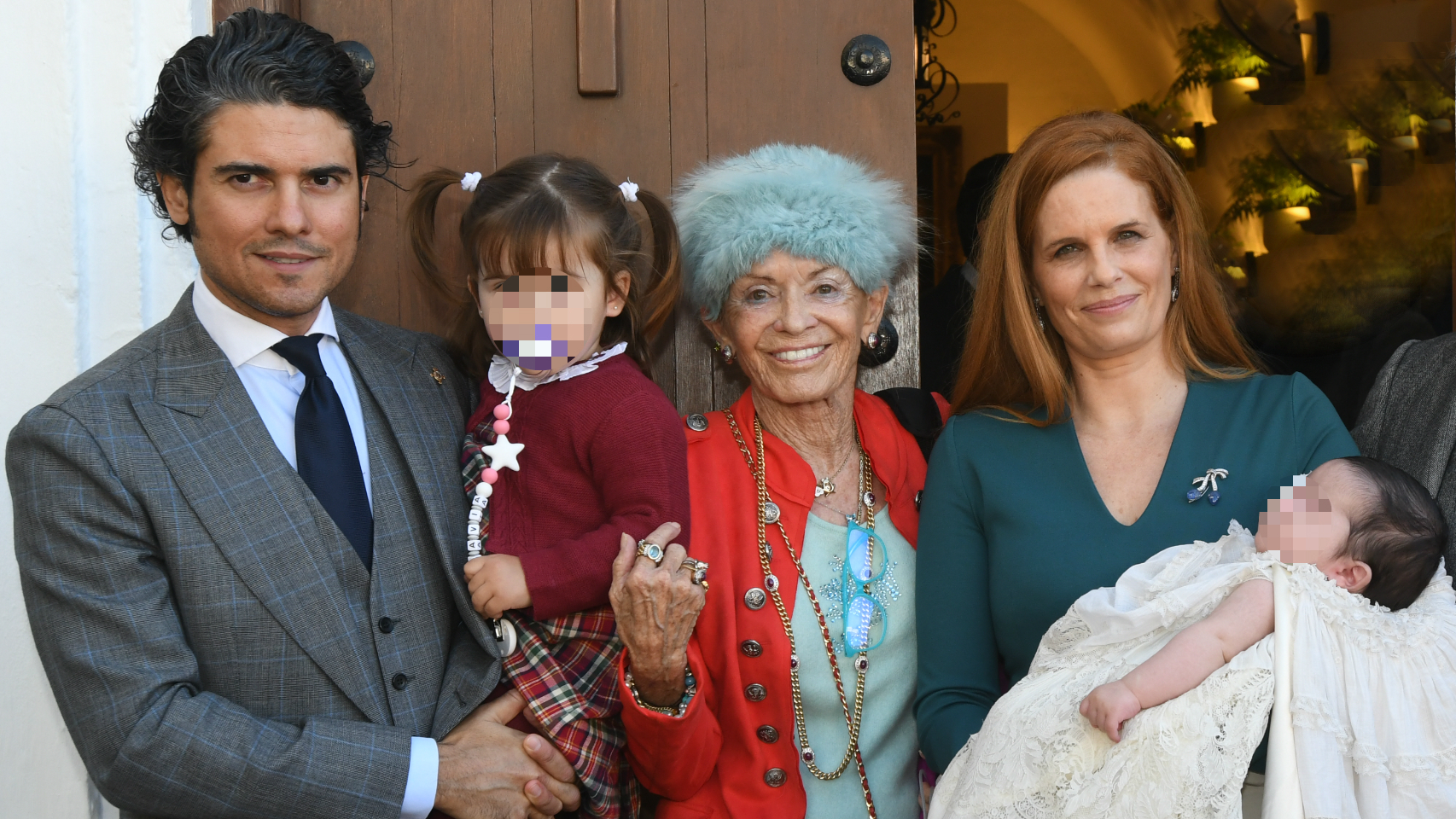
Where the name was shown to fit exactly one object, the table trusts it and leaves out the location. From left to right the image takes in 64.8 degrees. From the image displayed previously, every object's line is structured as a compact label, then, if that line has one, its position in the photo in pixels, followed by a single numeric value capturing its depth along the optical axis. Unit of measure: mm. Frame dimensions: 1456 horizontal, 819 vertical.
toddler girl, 2078
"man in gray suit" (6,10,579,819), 1794
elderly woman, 2195
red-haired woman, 2115
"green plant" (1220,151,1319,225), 4719
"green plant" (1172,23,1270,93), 4852
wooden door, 2670
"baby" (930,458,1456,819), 1704
